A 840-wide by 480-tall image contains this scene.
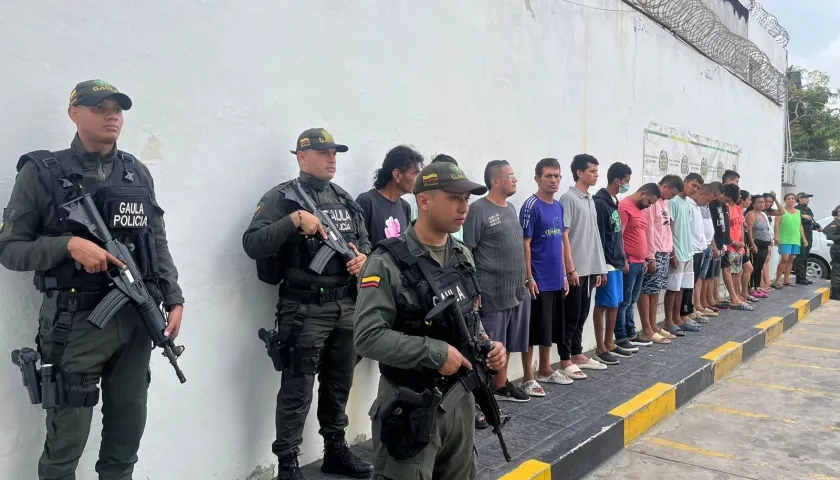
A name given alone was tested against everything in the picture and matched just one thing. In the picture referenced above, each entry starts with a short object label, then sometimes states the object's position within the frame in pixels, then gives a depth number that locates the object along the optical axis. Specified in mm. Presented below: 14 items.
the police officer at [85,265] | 2102
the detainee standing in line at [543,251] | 4652
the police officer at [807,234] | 11258
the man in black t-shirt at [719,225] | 7906
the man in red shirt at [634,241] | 5891
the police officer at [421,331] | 2004
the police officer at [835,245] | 10180
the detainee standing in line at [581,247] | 5105
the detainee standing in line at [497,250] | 4133
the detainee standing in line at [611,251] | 5531
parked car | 12211
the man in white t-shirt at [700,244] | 7301
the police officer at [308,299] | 2885
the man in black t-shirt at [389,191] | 3518
